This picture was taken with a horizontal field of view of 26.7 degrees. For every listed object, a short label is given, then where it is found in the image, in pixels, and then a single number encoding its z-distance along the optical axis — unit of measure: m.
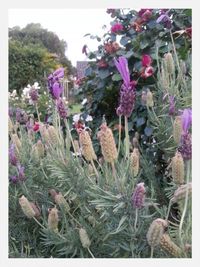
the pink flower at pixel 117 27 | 1.63
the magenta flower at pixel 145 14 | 1.54
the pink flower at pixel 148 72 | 1.47
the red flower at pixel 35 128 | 1.52
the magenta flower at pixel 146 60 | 1.47
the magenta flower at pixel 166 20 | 1.34
